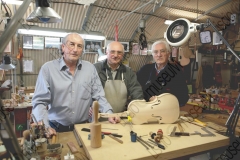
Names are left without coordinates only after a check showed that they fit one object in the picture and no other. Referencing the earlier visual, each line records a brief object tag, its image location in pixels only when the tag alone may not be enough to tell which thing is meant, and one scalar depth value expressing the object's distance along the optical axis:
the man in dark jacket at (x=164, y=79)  2.52
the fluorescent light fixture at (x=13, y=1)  2.97
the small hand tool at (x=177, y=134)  1.48
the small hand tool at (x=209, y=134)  1.50
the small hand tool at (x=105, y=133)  1.46
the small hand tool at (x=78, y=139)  1.38
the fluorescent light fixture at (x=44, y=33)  3.92
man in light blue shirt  1.89
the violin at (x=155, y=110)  1.74
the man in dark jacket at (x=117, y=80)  2.38
